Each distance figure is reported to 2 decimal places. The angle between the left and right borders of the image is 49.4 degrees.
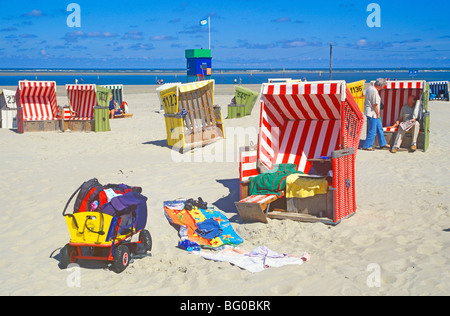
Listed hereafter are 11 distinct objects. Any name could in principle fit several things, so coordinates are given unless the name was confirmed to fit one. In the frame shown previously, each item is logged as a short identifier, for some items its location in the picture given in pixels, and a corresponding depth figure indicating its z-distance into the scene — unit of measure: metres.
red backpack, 5.88
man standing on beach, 11.74
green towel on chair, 7.15
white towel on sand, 5.45
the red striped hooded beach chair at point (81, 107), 16.48
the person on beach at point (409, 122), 11.95
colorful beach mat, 6.34
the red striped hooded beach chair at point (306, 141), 6.88
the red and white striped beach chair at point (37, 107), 16.42
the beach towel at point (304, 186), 6.79
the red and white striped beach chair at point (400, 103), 12.11
